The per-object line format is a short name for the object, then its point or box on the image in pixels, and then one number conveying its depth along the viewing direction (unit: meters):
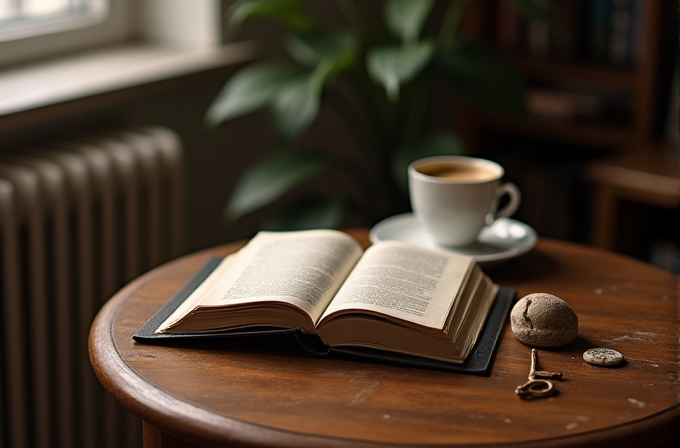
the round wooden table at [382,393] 0.69
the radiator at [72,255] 1.38
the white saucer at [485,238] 1.06
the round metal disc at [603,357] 0.81
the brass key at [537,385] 0.75
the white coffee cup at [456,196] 1.03
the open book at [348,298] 0.81
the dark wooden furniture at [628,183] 1.80
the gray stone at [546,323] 0.84
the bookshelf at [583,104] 1.95
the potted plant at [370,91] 1.57
